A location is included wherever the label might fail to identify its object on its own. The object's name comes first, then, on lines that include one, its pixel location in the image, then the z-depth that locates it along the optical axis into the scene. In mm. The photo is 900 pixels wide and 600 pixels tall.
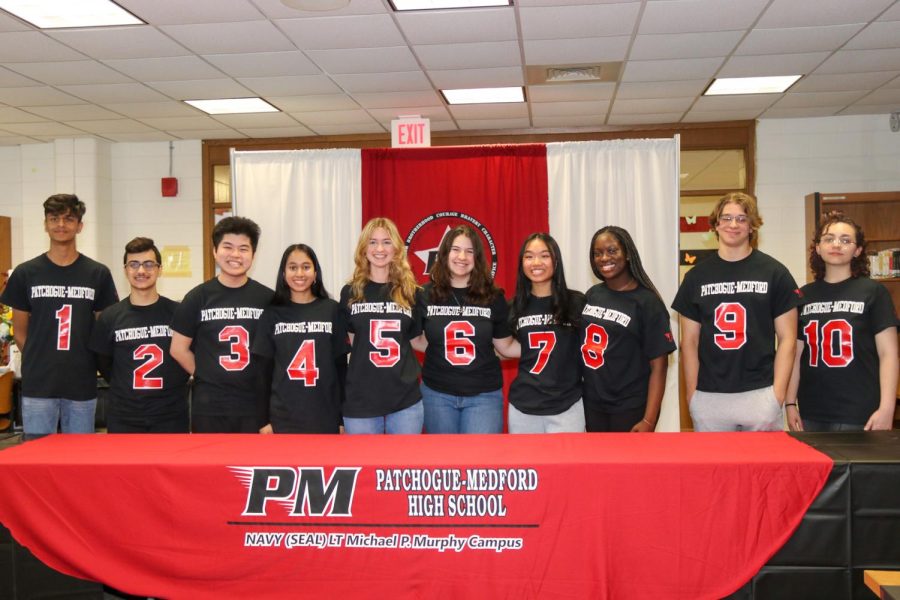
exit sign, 6141
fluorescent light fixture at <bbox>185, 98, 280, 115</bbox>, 6262
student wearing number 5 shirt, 2945
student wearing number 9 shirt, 2877
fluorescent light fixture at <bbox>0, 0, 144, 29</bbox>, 4121
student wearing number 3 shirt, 2963
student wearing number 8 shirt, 2908
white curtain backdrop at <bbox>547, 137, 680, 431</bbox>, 4402
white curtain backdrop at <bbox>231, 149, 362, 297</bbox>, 4637
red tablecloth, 1938
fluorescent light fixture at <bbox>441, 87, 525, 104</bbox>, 6023
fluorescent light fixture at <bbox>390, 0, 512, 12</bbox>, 4141
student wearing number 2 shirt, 3076
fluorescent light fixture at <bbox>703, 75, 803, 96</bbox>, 5773
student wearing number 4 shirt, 2939
